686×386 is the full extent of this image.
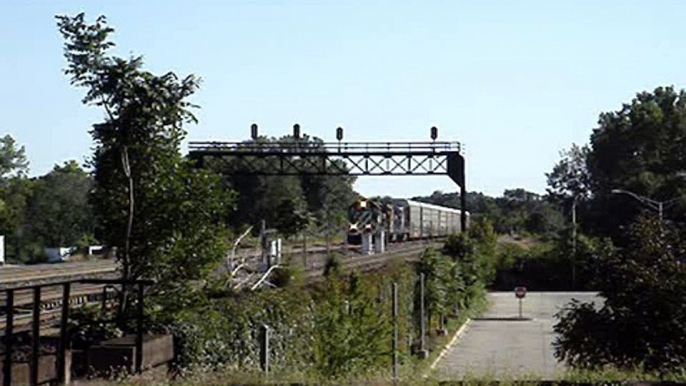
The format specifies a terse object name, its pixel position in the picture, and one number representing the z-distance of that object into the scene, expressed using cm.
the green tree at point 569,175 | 13988
